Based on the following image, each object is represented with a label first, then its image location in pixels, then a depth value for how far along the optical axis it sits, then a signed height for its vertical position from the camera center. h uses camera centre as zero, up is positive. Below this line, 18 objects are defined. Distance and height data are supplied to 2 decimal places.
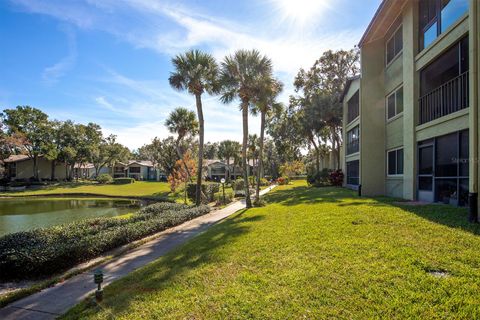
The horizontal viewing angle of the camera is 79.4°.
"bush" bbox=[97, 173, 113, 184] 52.97 -2.44
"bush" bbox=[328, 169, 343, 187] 26.20 -0.97
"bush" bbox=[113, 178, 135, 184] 53.66 -2.80
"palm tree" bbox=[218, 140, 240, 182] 55.76 +3.52
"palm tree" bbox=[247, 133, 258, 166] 54.97 +5.35
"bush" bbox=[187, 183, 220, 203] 23.55 -2.07
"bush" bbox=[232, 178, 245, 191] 32.78 -2.10
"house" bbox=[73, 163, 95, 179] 68.65 -1.37
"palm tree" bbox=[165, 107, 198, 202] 27.92 +4.39
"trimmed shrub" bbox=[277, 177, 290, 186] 44.78 -2.20
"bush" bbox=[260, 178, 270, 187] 46.13 -2.59
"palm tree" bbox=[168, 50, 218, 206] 17.86 +5.65
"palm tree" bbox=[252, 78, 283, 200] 16.70 +4.03
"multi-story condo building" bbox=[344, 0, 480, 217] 9.23 +2.77
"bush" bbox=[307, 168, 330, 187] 29.20 -1.17
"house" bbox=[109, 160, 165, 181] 73.53 -1.29
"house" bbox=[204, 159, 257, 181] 69.07 -0.60
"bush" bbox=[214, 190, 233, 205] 22.42 -2.59
